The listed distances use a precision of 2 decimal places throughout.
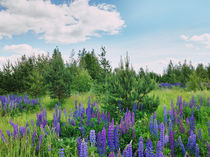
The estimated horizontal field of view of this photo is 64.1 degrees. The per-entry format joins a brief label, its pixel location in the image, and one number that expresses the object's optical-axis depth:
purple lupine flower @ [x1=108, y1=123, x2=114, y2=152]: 2.33
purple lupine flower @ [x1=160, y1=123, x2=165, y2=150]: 2.37
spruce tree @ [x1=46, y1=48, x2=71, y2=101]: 10.29
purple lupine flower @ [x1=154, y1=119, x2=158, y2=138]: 3.19
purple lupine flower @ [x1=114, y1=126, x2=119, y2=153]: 2.58
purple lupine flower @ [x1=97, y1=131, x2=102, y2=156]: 2.37
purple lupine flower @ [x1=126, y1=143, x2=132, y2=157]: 1.69
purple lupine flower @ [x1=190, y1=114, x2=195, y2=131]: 3.79
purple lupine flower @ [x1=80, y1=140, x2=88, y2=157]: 1.69
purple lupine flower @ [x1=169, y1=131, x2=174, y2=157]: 2.75
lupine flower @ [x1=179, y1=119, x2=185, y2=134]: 3.52
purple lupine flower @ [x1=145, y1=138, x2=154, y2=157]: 1.95
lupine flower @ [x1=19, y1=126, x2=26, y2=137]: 3.42
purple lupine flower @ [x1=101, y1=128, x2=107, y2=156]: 2.27
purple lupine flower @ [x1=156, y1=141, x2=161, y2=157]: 1.89
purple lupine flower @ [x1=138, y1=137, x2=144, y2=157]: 1.93
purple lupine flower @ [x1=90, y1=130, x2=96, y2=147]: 2.19
